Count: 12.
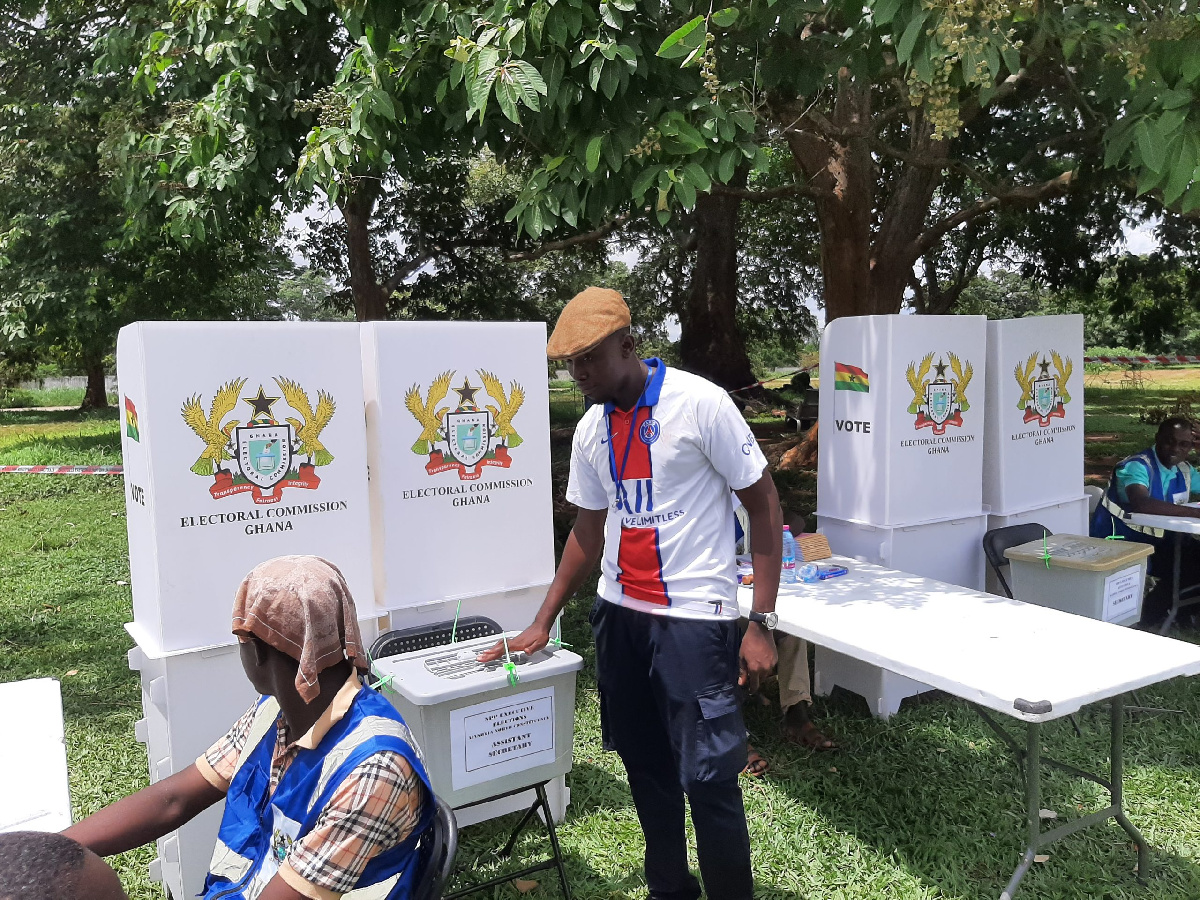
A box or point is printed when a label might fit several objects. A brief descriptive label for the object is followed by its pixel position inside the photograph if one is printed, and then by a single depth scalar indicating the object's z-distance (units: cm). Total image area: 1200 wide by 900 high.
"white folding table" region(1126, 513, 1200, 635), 477
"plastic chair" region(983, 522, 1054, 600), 477
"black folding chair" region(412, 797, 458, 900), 170
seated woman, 166
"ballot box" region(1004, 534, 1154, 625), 420
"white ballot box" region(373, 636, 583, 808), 281
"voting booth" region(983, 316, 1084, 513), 518
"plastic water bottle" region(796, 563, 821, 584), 418
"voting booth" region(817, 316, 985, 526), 472
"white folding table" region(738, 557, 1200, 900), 271
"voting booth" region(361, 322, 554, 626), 333
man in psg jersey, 255
